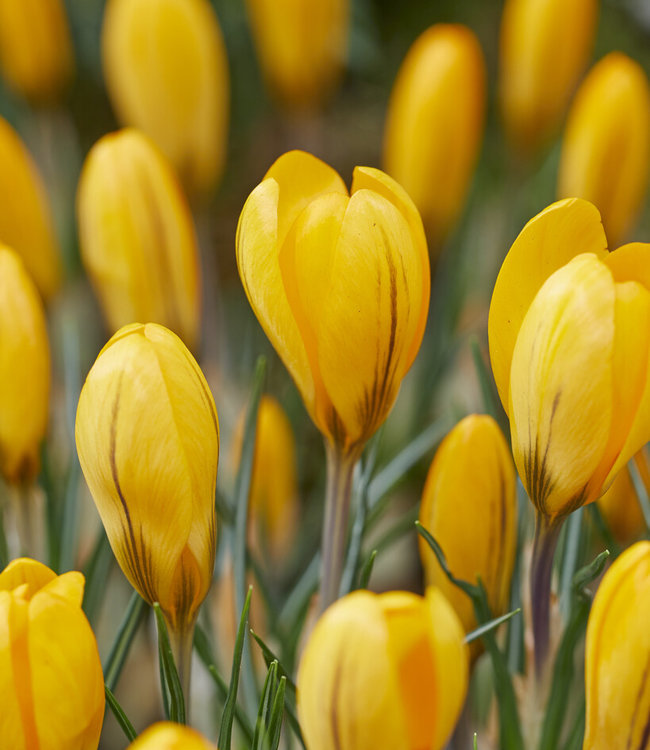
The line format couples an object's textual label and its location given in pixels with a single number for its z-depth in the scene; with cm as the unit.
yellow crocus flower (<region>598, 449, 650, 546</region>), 65
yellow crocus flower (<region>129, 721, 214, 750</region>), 58
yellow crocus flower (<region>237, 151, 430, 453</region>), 61
